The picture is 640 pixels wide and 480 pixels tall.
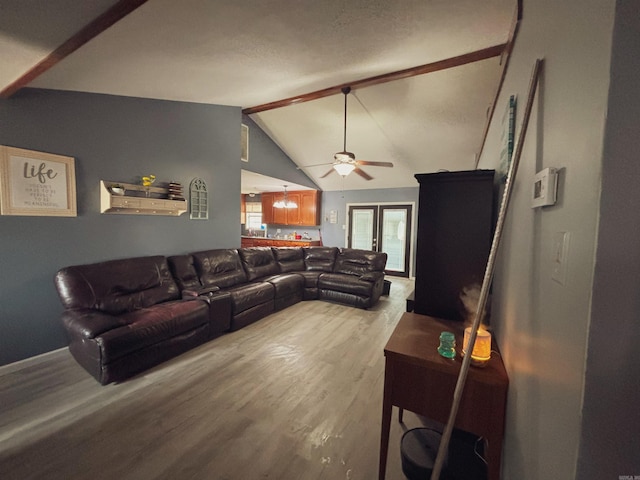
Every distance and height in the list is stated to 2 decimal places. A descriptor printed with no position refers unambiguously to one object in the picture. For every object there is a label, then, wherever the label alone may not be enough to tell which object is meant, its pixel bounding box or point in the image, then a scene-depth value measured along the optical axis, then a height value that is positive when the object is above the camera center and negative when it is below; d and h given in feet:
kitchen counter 24.18 -1.74
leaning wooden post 3.08 -0.54
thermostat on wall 2.46 +0.43
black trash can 4.27 -3.92
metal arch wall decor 12.59 +1.07
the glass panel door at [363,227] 23.76 -0.11
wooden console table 3.57 -2.33
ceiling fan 12.66 +3.11
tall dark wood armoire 5.36 -0.20
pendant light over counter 25.89 +2.03
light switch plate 2.15 -0.22
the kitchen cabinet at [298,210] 25.27 +1.38
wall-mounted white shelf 9.37 +0.72
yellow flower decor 10.41 +1.57
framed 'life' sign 7.38 +1.03
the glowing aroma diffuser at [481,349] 3.78 -1.76
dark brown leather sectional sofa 7.23 -2.93
